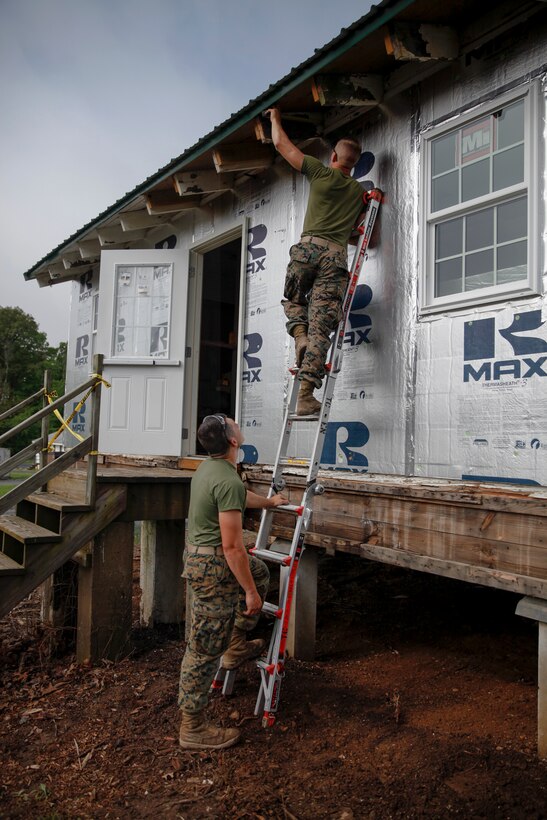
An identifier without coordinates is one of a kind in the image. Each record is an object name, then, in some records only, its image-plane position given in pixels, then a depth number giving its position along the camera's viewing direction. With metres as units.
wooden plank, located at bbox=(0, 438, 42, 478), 4.43
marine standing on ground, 3.15
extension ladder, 3.42
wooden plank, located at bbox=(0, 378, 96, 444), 4.49
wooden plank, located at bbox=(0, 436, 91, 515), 4.07
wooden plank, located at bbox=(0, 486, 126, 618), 4.15
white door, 7.00
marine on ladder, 4.19
